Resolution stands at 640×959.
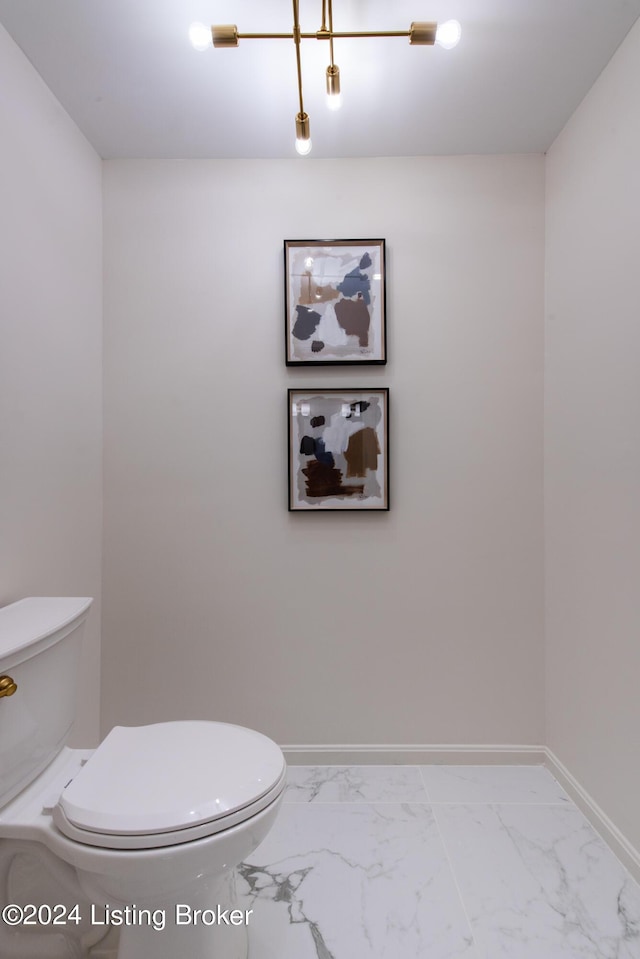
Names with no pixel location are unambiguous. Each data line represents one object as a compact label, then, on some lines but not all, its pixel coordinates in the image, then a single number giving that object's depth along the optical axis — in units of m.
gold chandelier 1.22
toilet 0.93
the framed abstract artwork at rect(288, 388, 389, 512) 1.88
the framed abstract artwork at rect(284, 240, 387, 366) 1.87
